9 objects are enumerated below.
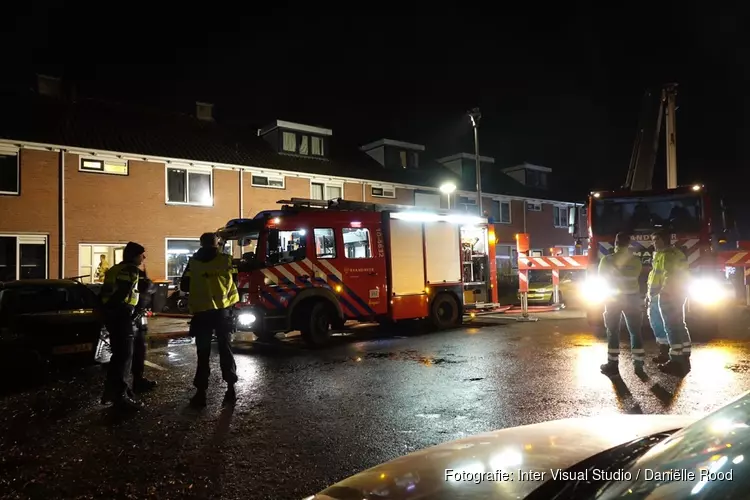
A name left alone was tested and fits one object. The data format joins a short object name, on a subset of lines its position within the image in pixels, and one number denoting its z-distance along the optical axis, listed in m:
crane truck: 9.39
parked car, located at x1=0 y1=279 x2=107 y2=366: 6.89
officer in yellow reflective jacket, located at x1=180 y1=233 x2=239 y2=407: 5.77
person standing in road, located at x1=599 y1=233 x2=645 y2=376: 6.69
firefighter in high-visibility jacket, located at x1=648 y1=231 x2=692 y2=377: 6.66
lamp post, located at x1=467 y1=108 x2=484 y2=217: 18.97
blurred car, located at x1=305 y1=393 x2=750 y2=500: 1.27
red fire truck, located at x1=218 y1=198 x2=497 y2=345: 9.15
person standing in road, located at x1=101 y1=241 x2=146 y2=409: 5.46
